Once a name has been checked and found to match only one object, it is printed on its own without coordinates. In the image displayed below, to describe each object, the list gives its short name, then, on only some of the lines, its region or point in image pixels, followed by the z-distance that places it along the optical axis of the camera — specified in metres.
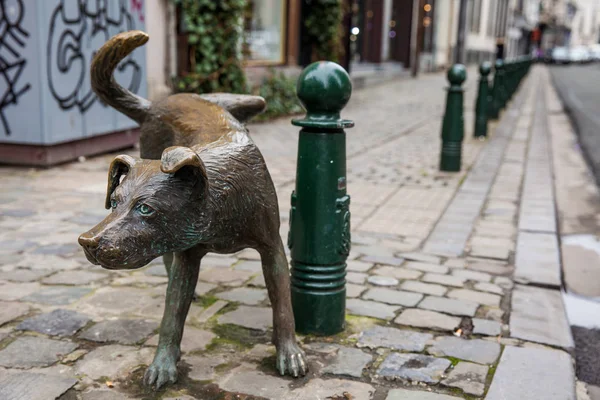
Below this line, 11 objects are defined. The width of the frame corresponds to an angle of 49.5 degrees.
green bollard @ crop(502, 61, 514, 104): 14.49
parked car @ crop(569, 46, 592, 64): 62.16
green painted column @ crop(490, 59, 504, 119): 11.95
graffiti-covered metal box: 6.39
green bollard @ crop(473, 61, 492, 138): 9.61
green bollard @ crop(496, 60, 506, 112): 12.21
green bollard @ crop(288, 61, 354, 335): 2.87
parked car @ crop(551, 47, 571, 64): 59.40
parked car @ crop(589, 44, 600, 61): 67.88
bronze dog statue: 1.95
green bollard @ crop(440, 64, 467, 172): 7.16
